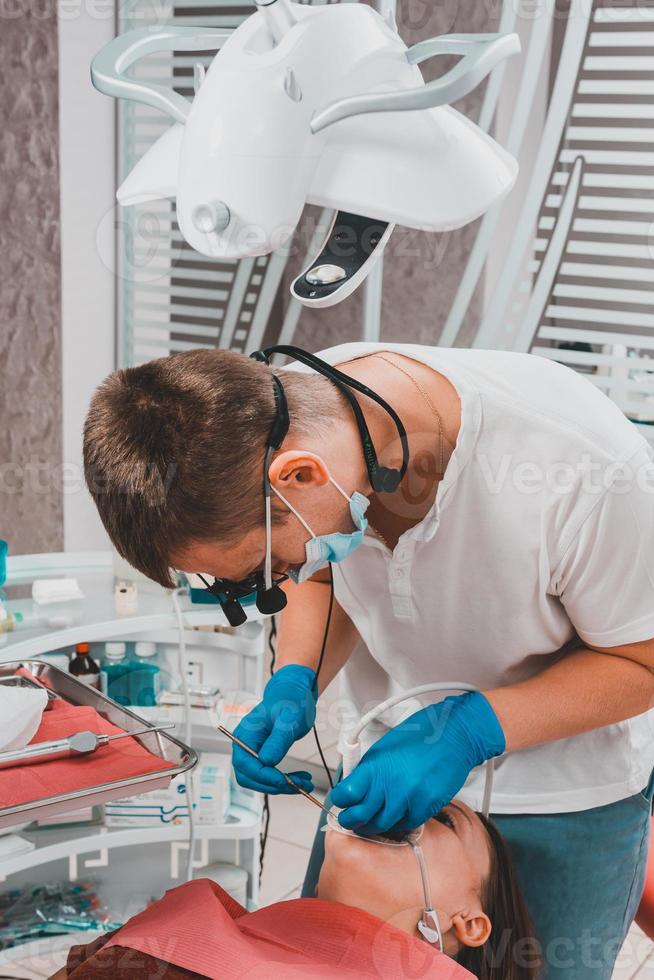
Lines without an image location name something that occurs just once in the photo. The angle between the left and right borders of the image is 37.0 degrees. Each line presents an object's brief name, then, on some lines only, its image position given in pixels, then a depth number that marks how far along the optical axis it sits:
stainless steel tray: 1.09
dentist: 0.98
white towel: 1.20
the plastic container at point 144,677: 1.99
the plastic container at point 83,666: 1.88
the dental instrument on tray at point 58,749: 1.18
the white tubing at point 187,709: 1.85
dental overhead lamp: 0.98
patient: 1.04
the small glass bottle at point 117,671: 1.98
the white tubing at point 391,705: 1.22
